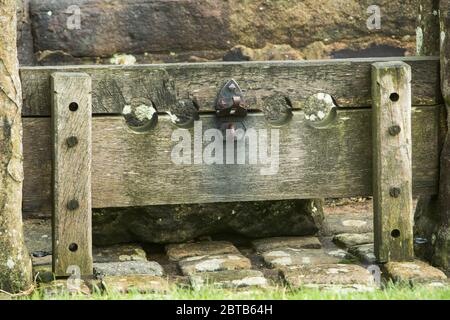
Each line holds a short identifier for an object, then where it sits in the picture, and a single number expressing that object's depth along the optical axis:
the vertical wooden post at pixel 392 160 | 11.07
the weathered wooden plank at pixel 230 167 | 10.83
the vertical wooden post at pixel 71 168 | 10.44
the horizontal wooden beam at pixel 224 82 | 10.80
